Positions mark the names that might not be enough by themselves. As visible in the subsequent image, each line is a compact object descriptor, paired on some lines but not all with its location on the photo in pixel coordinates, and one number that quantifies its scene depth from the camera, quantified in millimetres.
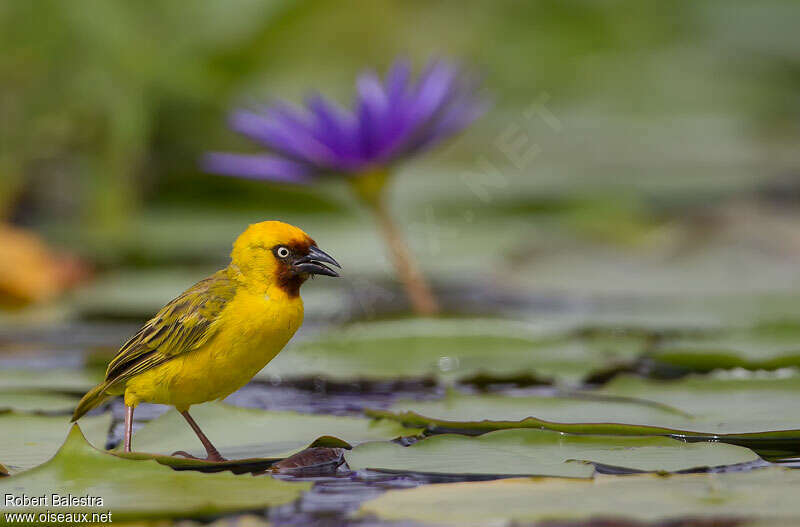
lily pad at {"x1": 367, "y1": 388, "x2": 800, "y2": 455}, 4805
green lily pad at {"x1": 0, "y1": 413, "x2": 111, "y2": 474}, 4730
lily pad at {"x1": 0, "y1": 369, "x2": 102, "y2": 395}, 6172
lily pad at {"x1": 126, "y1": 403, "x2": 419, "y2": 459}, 4930
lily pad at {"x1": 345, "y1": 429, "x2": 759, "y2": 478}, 4324
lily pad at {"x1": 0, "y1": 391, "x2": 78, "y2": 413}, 5703
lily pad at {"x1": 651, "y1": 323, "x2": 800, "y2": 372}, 6223
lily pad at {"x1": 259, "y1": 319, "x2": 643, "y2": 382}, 6496
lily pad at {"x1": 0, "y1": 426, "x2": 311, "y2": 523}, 3764
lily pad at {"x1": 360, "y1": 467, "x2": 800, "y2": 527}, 3635
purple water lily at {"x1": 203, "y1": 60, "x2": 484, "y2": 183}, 7277
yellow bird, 4527
